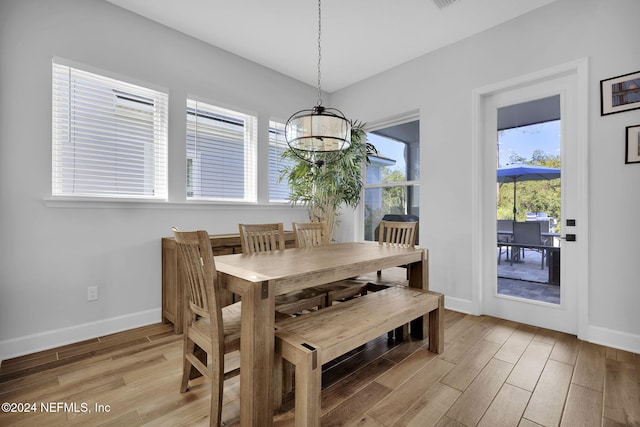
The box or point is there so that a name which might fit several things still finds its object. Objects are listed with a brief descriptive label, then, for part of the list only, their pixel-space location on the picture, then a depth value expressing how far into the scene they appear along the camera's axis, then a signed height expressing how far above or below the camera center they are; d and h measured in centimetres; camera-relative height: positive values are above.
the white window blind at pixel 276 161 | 407 +73
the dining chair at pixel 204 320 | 148 -62
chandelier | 210 +59
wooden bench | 139 -67
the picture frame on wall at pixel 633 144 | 232 +54
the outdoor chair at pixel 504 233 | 312 -21
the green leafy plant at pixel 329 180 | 395 +45
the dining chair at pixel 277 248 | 212 -32
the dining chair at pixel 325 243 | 248 -33
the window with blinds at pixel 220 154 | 334 +72
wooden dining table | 141 -40
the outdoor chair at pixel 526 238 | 293 -25
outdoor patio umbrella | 287 +40
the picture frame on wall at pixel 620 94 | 233 +97
